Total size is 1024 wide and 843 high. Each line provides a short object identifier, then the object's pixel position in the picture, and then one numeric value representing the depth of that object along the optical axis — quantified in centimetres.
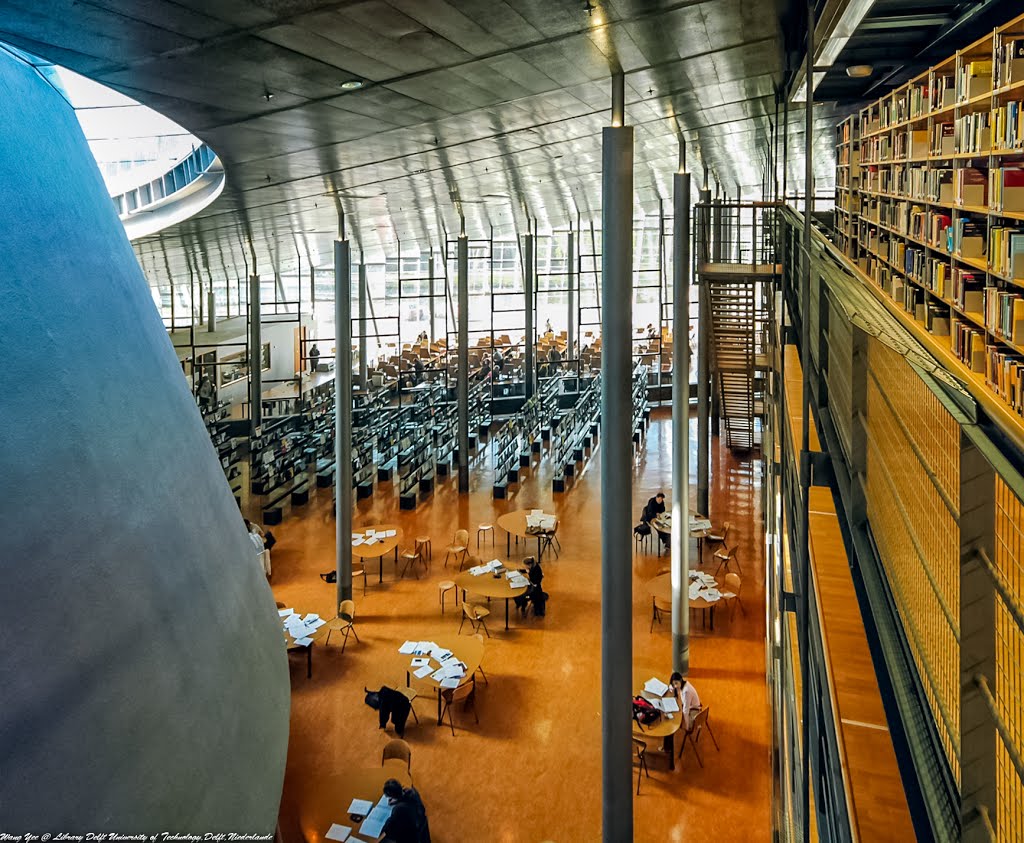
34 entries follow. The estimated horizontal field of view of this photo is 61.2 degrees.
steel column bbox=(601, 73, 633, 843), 491
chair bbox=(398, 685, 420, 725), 698
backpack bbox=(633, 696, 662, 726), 624
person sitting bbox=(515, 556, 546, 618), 866
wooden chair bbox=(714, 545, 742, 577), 970
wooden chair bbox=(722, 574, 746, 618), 877
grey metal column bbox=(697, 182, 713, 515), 1123
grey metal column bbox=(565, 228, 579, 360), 1764
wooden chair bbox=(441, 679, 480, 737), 683
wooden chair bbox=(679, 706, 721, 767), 642
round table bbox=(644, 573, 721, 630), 851
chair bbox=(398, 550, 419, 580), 1020
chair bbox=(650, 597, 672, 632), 863
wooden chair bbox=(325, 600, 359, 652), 833
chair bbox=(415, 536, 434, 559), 1040
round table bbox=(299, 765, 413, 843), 509
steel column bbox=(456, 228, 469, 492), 1329
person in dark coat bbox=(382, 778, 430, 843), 485
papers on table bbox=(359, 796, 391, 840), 491
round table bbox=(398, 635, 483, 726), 714
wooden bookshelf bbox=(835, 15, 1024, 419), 371
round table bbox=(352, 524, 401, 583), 977
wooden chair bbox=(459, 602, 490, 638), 839
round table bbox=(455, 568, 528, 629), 855
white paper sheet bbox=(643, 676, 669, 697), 662
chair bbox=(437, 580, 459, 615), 931
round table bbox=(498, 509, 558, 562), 1046
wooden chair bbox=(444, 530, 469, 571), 1023
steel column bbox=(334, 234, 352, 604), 904
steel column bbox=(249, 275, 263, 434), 1584
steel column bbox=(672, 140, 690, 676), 720
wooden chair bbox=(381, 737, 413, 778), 595
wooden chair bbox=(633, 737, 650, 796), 621
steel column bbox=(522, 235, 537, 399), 1577
